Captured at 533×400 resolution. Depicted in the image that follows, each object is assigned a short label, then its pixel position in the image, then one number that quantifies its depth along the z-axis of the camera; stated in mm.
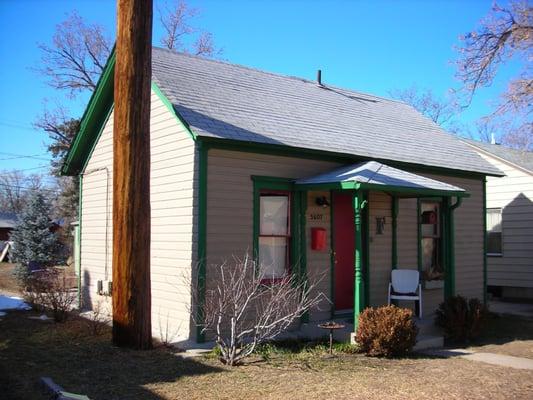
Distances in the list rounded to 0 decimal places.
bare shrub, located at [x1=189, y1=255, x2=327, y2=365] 8062
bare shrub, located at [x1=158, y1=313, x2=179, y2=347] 9133
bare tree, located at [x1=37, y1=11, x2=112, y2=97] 31859
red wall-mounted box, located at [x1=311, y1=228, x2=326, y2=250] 10695
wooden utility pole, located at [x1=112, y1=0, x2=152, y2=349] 8320
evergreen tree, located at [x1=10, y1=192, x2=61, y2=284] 22580
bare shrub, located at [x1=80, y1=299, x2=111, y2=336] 9938
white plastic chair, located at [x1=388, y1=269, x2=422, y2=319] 11492
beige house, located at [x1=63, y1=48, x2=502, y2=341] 9602
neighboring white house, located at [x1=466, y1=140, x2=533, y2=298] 16641
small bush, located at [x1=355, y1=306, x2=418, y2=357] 8695
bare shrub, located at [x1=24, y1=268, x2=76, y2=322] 11430
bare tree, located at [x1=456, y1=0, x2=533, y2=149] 12625
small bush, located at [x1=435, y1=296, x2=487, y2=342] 10523
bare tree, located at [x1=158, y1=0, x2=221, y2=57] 32156
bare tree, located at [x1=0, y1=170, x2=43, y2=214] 72875
